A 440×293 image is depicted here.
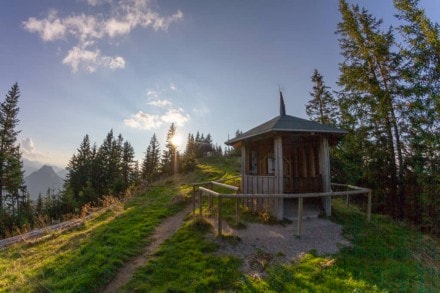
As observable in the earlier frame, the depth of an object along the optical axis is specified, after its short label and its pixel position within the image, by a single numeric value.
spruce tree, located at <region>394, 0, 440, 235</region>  14.69
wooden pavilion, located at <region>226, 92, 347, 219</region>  11.27
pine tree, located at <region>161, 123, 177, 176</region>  48.25
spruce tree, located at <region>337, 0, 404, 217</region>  17.45
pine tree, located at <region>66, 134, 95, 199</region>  47.97
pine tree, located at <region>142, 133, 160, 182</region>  59.86
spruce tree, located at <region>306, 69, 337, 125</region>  27.53
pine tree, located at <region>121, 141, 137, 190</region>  55.22
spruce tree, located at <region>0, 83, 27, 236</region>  31.41
